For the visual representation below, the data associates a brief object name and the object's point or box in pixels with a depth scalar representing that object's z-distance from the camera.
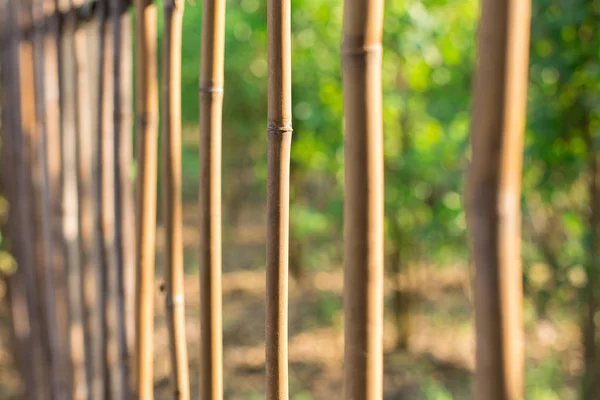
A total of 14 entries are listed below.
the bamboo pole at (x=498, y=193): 1.05
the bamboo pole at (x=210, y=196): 1.28
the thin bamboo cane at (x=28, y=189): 1.77
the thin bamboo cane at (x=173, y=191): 1.34
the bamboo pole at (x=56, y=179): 1.62
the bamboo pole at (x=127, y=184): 1.47
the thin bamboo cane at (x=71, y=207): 1.62
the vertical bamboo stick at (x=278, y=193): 1.20
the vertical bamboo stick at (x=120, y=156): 1.45
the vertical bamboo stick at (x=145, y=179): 1.38
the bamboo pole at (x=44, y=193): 1.66
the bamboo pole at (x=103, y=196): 1.49
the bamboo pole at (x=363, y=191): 1.14
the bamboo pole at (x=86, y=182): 1.58
